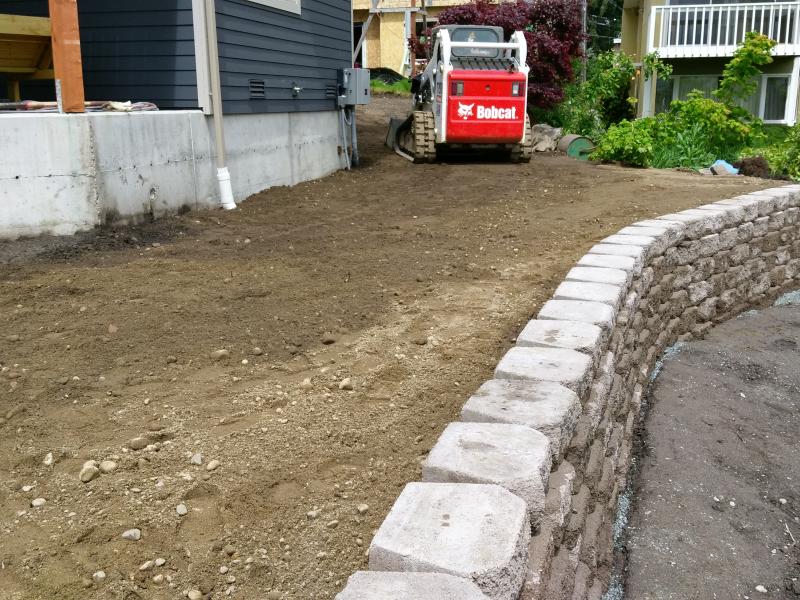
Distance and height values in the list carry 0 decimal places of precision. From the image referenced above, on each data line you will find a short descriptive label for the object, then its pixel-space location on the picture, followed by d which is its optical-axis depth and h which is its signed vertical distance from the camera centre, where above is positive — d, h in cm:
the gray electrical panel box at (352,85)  1090 +54
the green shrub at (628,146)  1209 -35
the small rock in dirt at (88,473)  269 -116
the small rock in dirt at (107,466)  275 -117
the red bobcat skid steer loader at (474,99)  1136 +35
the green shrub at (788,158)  1180 -56
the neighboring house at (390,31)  2595 +310
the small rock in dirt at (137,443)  289 -114
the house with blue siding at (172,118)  566 +7
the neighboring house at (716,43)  1730 +173
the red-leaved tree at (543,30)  1584 +189
